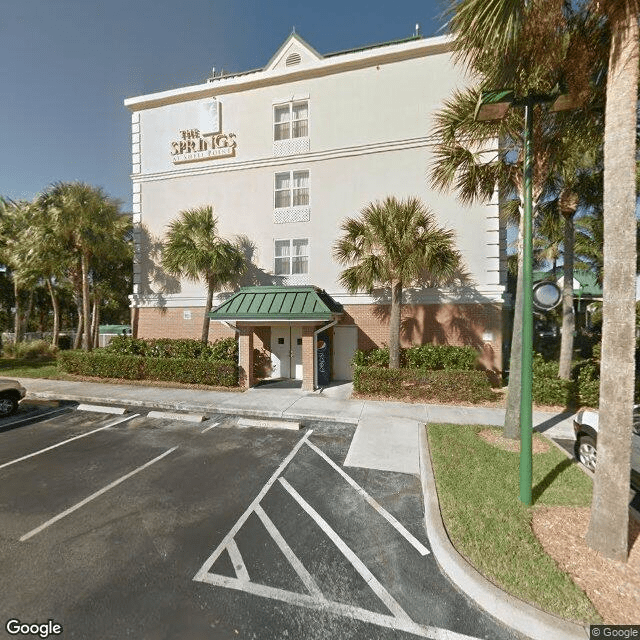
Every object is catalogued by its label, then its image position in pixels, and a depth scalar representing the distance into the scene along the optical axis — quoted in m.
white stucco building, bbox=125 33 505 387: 13.68
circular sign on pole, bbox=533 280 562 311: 12.17
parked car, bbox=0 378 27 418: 9.70
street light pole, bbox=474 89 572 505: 4.93
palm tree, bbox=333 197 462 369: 10.84
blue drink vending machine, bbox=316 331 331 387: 13.34
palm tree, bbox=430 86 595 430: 6.95
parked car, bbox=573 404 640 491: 6.11
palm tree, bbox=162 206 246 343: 13.92
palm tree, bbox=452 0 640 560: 3.68
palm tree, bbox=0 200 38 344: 16.77
